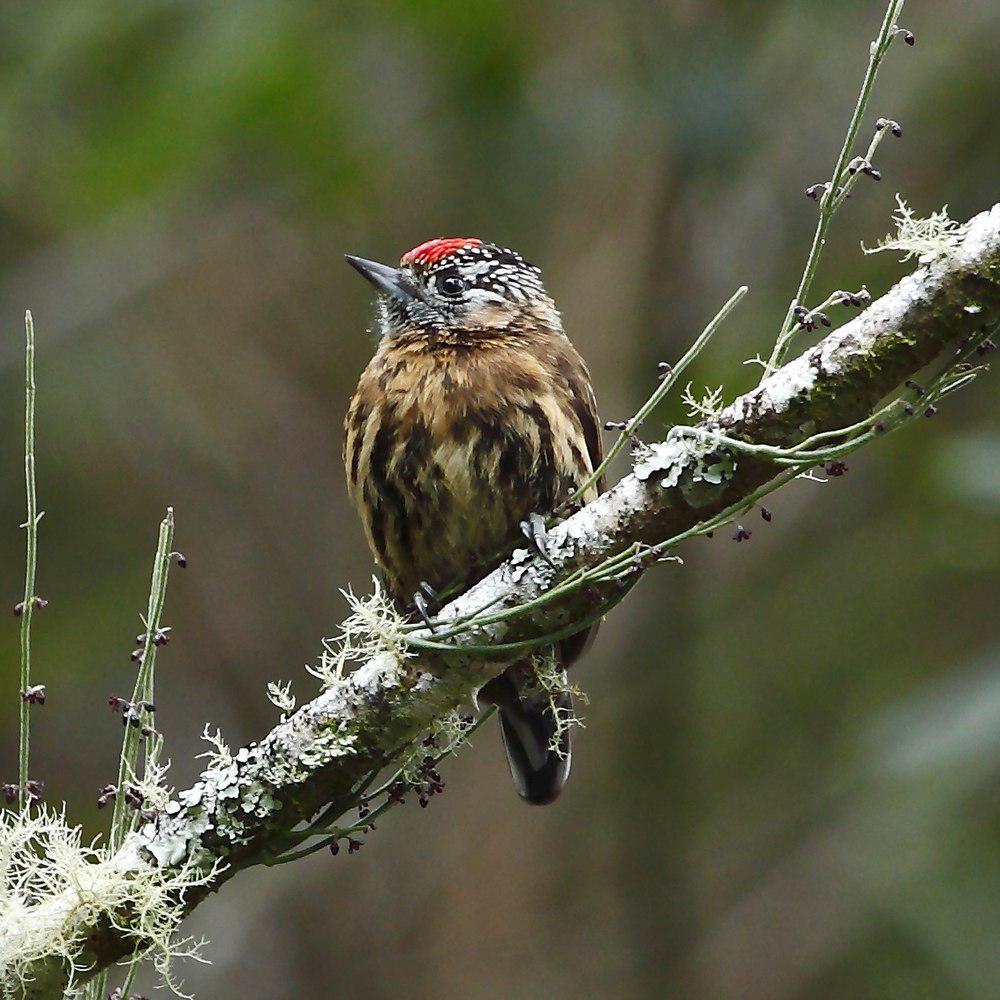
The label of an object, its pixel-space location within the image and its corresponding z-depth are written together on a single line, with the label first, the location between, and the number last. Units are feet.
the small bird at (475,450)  21.22
